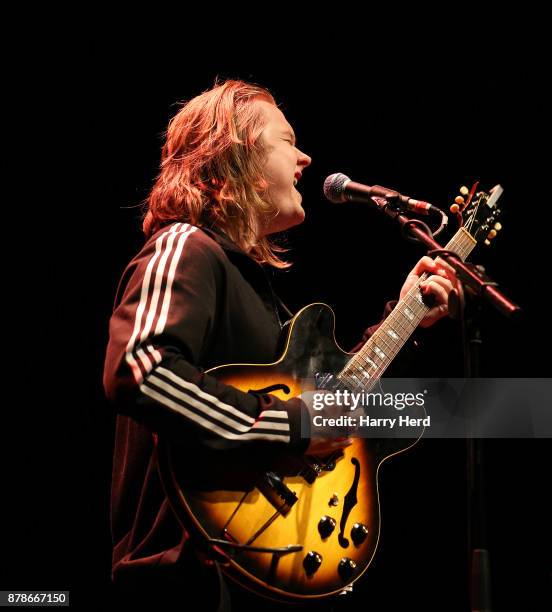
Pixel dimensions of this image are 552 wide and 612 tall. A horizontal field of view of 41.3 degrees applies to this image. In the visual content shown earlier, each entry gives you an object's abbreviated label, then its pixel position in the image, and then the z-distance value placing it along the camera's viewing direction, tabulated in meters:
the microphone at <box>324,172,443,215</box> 2.06
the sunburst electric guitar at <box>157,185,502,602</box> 1.69
